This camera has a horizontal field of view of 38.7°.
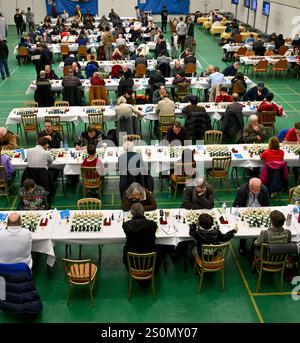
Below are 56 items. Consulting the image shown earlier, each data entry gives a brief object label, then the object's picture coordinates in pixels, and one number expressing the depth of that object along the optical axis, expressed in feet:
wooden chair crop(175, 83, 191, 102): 45.18
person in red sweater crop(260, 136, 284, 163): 28.55
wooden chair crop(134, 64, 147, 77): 51.85
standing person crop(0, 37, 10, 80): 56.29
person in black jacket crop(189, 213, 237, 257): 20.56
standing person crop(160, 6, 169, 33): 89.20
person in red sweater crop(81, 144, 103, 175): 28.58
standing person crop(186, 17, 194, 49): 77.20
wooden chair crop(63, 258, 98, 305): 20.15
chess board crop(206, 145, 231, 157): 30.85
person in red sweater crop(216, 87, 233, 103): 41.14
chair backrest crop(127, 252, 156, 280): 20.52
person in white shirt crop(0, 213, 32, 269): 19.74
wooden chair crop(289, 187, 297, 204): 25.59
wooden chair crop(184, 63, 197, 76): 52.29
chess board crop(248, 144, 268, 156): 30.99
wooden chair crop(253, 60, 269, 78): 56.59
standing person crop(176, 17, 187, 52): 72.69
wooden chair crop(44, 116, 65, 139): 37.42
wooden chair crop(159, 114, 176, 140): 37.37
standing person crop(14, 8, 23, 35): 87.40
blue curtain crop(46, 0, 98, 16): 101.45
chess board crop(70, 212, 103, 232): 22.39
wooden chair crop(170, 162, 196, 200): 29.40
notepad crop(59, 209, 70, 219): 23.48
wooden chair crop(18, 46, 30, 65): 65.41
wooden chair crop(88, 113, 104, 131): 37.69
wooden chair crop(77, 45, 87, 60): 64.90
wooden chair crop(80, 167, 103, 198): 28.84
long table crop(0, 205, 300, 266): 21.89
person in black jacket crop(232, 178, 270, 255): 24.36
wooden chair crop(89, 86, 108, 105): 43.01
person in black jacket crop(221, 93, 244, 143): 36.47
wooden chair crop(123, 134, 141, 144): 33.87
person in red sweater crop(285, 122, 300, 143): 31.82
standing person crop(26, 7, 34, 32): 89.35
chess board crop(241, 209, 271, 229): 22.62
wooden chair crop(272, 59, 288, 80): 56.03
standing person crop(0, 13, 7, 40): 78.02
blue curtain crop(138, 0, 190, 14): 103.41
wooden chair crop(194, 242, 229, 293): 20.98
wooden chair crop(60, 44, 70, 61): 64.80
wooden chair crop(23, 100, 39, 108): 41.16
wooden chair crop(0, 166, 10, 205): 28.92
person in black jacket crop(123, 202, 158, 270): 20.44
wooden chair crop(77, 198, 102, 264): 23.96
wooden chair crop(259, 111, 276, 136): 37.39
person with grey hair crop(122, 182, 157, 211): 23.62
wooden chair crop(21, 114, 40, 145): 37.65
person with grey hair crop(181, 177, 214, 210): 23.86
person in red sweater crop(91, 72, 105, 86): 44.45
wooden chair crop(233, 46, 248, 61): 63.62
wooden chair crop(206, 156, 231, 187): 29.94
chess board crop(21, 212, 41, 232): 22.47
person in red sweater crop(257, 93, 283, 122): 37.42
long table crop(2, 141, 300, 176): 30.04
